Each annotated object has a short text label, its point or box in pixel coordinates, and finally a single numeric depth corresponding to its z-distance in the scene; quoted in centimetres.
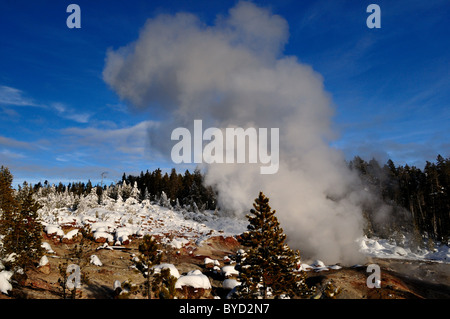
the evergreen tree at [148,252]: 1864
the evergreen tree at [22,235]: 2245
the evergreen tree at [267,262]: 2083
